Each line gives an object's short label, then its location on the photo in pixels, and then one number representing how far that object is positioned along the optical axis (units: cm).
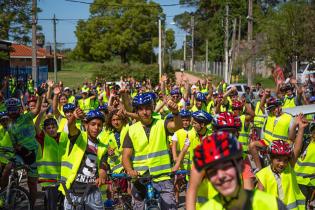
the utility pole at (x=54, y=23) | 4451
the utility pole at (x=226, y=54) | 4626
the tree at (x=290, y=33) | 2825
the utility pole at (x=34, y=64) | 2453
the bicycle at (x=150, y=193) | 618
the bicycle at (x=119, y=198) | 820
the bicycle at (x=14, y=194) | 801
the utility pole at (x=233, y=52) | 4687
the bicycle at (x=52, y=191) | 768
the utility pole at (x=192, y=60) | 6780
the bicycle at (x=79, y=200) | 613
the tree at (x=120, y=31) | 6656
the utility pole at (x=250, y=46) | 3139
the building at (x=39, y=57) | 6576
